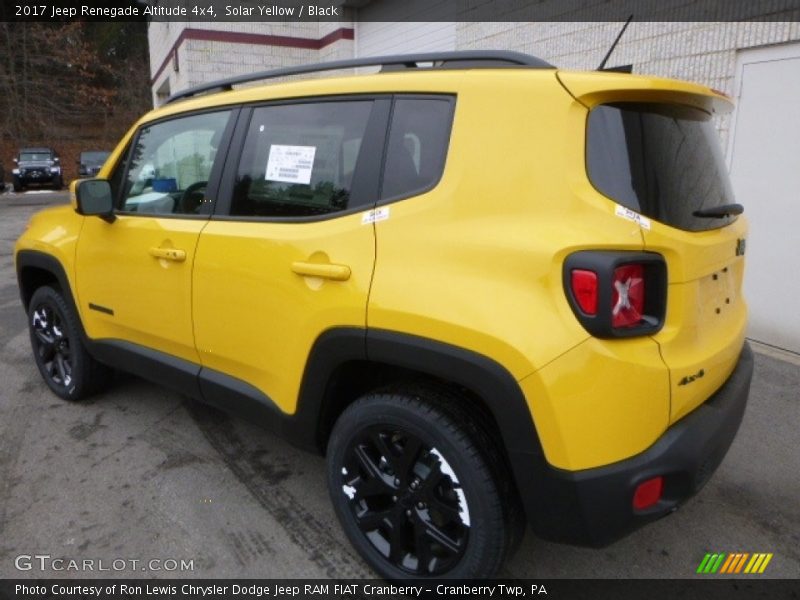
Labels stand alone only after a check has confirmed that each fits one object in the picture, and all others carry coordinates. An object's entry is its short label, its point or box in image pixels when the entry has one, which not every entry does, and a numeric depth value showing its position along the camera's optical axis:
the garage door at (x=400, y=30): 8.48
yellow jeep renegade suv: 1.76
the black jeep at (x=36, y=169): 22.89
